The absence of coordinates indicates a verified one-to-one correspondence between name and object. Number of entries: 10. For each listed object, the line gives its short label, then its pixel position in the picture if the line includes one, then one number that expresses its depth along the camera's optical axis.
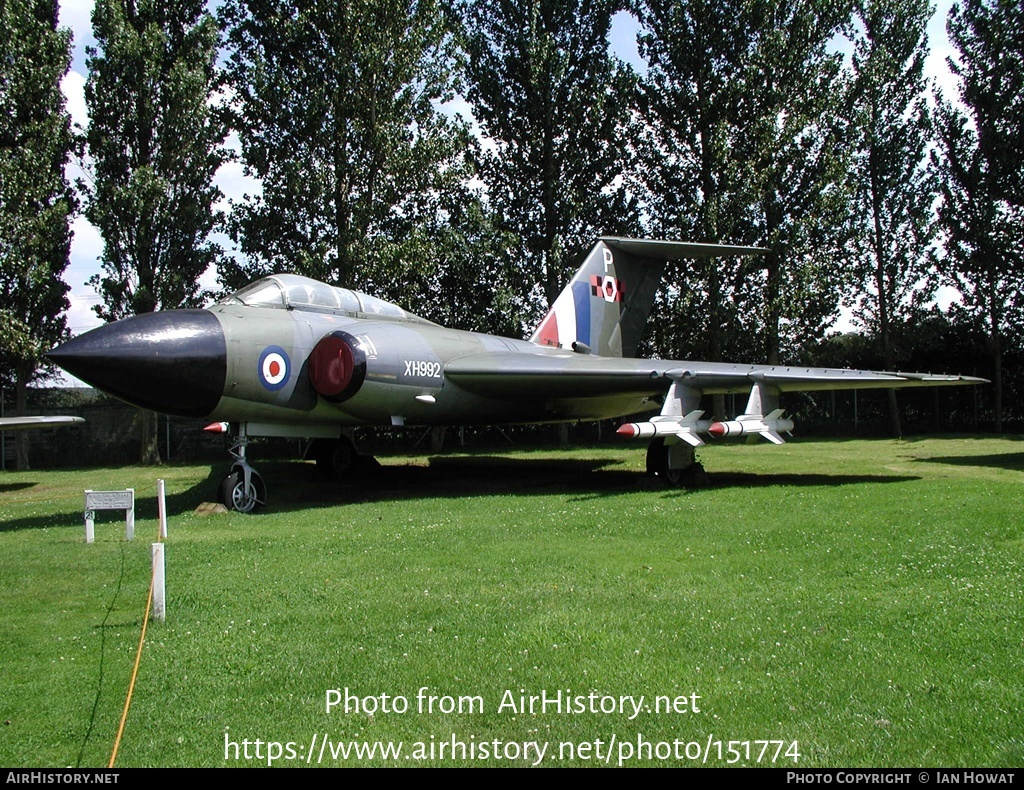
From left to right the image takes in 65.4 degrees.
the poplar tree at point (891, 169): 27.27
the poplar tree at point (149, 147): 22.33
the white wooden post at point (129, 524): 9.08
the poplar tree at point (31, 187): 21.12
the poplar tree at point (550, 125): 27.06
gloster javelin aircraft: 10.43
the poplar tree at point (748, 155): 26.22
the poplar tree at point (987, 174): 24.09
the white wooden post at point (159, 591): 5.48
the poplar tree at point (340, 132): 22.75
